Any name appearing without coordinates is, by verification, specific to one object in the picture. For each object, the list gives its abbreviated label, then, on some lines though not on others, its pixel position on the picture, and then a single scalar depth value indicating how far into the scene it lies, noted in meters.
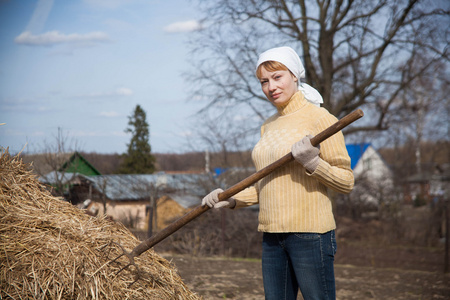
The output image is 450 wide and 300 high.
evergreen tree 24.55
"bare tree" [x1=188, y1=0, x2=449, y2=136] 12.41
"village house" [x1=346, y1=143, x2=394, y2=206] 20.03
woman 2.24
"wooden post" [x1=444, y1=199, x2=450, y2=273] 8.24
